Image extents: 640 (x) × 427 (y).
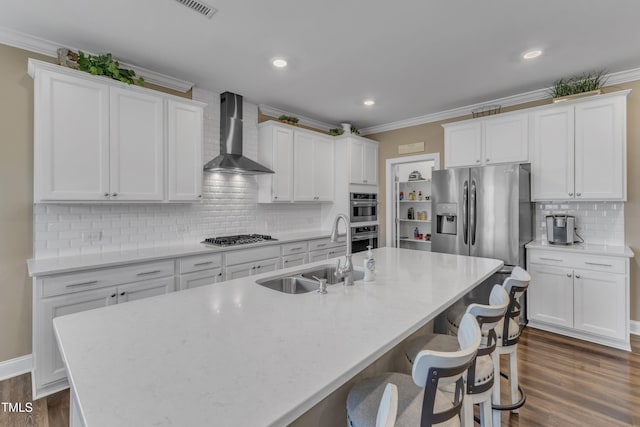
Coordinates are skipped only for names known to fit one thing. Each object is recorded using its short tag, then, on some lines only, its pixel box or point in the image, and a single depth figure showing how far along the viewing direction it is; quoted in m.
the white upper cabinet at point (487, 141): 3.77
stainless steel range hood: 3.94
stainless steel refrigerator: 3.51
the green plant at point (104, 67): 2.73
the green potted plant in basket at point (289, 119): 4.57
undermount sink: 2.05
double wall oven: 5.07
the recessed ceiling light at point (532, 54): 2.89
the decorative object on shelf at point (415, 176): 5.61
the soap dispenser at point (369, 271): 1.99
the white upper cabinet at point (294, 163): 4.35
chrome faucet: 1.92
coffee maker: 3.48
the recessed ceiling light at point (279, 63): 3.09
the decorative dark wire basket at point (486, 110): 4.21
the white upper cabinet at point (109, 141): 2.53
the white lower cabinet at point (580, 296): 3.04
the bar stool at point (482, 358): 1.36
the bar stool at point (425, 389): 0.98
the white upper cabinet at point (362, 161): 5.07
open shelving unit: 5.55
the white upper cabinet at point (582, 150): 3.21
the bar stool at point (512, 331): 1.85
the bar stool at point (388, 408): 0.72
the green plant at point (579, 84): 3.38
